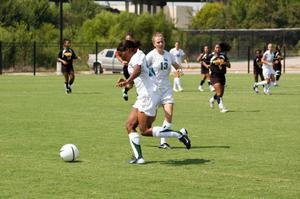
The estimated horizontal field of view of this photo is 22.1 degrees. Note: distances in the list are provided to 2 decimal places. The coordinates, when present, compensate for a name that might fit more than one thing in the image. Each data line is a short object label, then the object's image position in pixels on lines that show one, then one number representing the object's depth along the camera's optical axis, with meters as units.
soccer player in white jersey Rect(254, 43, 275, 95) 30.61
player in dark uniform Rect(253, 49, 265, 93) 33.59
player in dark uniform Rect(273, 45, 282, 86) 37.45
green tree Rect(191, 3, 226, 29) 94.00
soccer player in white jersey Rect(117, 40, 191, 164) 11.70
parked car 53.91
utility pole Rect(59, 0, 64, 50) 53.44
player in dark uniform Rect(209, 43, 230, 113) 21.61
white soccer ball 11.80
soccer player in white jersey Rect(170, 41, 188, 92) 32.27
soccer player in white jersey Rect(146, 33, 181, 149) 12.72
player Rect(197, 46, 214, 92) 30.32
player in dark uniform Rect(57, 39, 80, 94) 29.88
